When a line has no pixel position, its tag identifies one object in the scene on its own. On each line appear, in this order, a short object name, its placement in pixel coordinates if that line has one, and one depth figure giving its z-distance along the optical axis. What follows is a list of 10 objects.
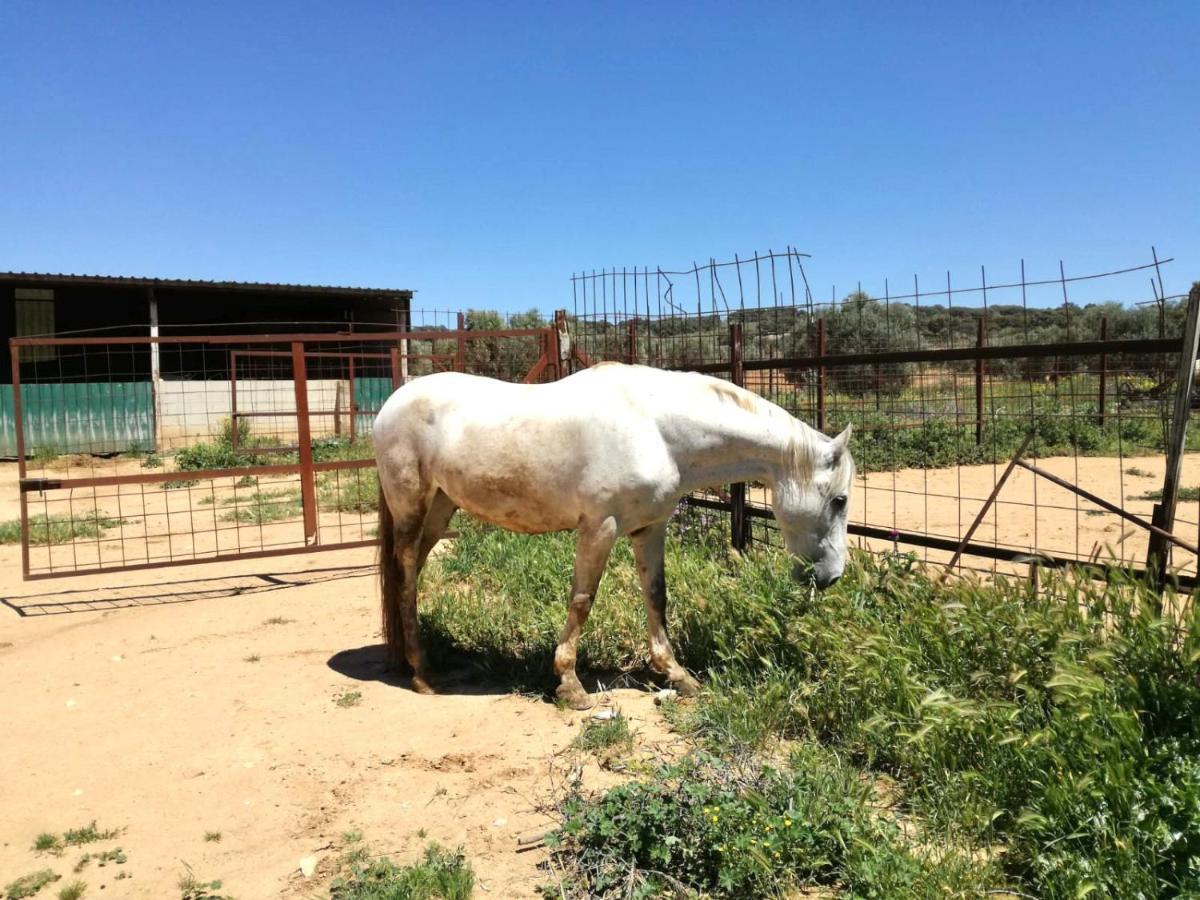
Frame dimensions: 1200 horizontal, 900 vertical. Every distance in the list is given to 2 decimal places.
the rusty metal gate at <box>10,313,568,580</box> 7.86
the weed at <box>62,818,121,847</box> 3.30
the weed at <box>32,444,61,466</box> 15.87
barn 17.27
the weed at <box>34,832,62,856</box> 3.24
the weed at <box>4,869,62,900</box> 2.96
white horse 4.40
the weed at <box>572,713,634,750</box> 3.90
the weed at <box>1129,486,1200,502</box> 9.05
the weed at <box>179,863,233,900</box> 2.90
